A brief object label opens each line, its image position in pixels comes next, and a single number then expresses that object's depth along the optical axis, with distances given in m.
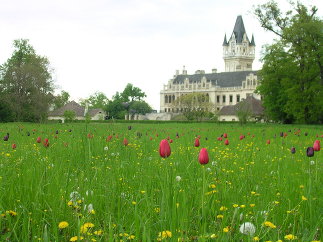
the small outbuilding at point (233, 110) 77.80
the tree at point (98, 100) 114.94
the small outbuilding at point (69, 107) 81.31
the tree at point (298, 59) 37.22
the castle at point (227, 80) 115.77
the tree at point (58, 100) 49.66
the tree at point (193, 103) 86.73
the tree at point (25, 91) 42.88
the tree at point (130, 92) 119.94
